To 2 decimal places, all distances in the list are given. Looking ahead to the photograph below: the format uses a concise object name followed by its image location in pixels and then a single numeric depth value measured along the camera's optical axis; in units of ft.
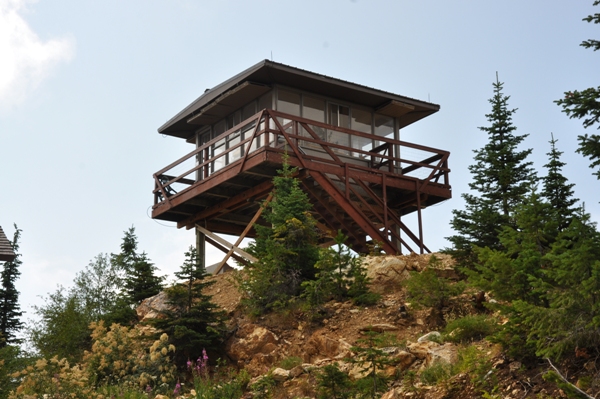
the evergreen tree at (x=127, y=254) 88.07
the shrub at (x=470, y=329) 48.80
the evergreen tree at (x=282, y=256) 64.75
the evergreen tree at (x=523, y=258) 40.73
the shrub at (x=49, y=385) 50.67
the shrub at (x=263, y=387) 49.37
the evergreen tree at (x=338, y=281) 61.52
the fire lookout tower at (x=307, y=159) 81.87
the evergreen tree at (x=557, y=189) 66.44
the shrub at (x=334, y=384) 43.80
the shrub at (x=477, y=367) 40.60
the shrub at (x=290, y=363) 55.01
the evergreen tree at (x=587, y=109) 40.63
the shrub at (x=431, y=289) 56.03
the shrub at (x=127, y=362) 57.11
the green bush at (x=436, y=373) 44.39
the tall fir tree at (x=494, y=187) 65.26
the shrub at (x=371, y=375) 43.06
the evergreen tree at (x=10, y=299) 103.86
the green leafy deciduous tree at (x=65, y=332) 73.56
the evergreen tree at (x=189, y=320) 60.80
